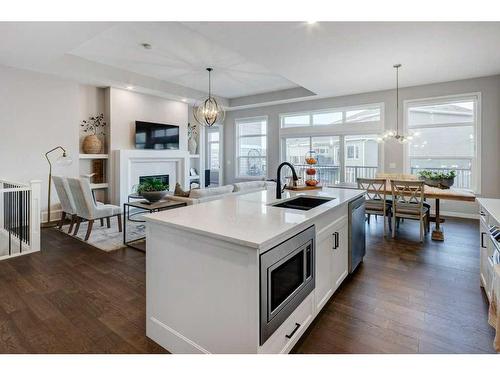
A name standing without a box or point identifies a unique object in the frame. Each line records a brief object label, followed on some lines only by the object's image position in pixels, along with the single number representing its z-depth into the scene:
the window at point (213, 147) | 9.61
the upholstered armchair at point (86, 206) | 4.06
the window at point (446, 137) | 5.78
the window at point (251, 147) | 8.79
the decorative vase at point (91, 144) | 6.01
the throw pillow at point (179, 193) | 4.14
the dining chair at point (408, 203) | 4.03
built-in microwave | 1.40
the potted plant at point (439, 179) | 4.45
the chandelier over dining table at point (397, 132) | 4.99
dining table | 3.89
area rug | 3.90
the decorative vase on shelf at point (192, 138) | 8.20
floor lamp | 5.01
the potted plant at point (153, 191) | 3.90
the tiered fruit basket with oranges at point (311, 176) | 3.39
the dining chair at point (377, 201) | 4.44
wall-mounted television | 6.68
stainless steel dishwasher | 2.75
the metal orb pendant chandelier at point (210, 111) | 5.67
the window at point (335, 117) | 6.85
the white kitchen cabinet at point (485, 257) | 2.28
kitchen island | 1.39
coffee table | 3.77
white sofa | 3.90
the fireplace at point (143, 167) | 6.27
